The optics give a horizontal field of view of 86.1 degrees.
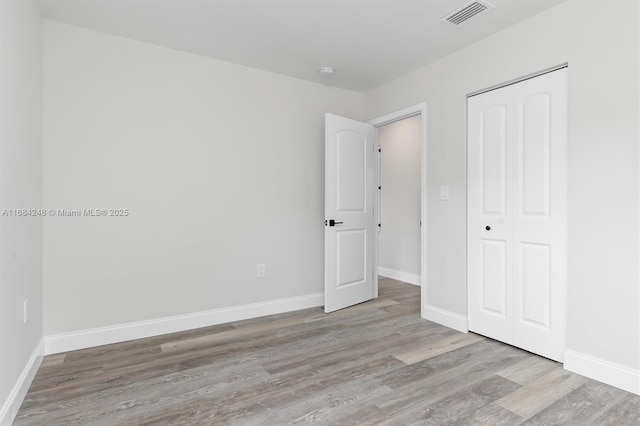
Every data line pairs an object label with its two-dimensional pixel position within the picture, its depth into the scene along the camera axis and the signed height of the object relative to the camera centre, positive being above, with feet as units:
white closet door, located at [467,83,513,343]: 8.89 -0.17
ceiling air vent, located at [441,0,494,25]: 7.59 +4.53
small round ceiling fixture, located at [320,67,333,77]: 11.00 +4.48
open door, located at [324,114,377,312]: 11.66 -0.15
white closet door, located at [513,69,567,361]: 7.77 -0.16
